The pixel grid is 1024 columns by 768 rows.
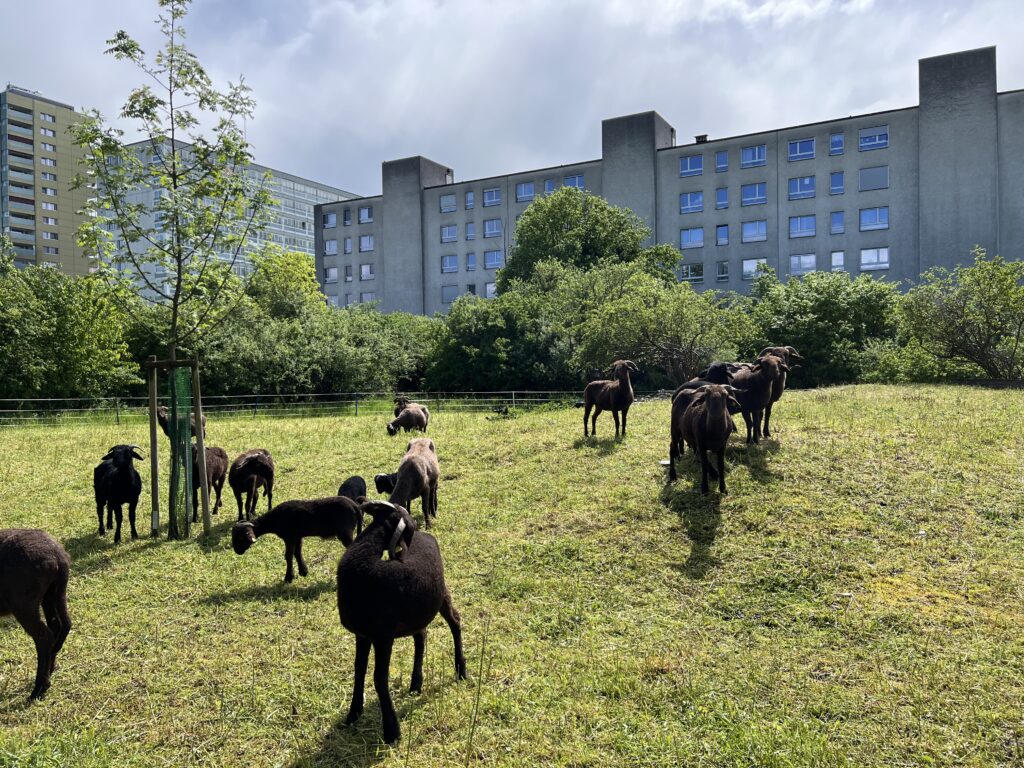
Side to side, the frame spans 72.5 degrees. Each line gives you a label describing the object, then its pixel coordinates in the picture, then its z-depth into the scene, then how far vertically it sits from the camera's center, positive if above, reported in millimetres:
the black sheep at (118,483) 11312 -1610
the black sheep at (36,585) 6266 -1816
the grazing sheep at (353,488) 11141 -1734
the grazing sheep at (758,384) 12875 -188
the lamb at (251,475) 12180 -1626
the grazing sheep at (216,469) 13281 -1650
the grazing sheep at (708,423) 10656 -759
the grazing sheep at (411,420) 20391 -1182
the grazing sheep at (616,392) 16062 -367
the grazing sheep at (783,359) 13555 +235
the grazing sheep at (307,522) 9070 -1830
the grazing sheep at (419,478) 10820 -1580
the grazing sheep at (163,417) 15886 -783
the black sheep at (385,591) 5316 -1645
